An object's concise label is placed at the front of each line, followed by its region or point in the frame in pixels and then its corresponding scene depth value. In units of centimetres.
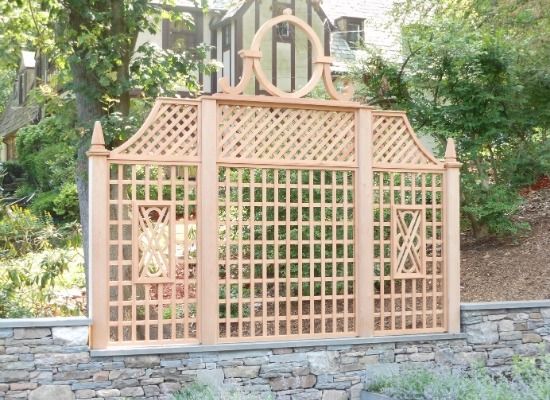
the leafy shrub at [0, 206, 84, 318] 770
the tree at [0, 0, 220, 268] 678
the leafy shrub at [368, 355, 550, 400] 509
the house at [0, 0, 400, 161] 1688
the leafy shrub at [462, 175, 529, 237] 877
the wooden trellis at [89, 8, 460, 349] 545
